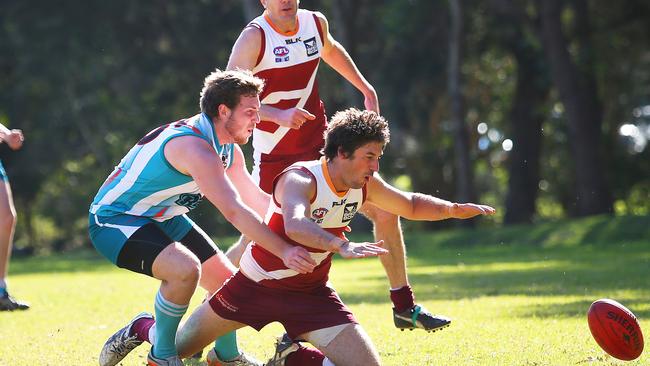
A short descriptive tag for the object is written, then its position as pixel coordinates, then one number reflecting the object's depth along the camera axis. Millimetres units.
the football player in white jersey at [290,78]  15844
